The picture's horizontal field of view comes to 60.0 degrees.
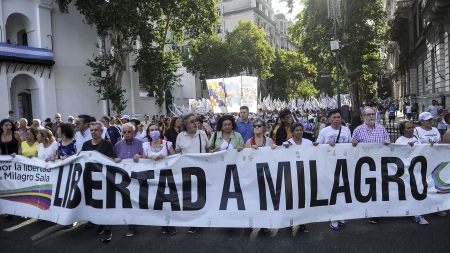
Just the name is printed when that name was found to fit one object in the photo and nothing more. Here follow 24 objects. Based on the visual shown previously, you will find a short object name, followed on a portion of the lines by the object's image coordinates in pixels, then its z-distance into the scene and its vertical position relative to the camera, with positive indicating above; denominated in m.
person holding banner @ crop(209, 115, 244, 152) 6.26 -0.46
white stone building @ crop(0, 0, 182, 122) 23.67 +3.64
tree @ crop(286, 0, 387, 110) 25.98 +5.05
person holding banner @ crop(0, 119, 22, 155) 7.60 -0.39
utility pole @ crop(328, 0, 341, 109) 17.02 +4.03
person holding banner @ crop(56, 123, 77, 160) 6.57 -0.43
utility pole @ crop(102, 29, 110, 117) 22.16 +2.83
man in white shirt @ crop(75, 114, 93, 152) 7.19 -0.26
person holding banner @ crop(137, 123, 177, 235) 5.93 -0.55
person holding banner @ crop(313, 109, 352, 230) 6.06 -0.46
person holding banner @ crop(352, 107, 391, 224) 5.86 -0.45
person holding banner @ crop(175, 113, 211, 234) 6.15 -0.46
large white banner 5.43 -1.13
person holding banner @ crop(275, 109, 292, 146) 7.11 -0.40
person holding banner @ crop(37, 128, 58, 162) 6.57 -0.47
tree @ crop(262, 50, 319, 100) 63.03 +4.54
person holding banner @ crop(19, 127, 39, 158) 6.88 -0.46
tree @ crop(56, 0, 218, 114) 23.30 +5.70
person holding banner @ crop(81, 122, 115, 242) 5.92 -0.46
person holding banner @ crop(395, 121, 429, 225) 6.14 -0.53
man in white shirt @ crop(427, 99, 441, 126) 17.95 -0.46
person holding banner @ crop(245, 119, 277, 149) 6.09 -0.48
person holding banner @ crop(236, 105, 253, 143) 8.48 -0.39
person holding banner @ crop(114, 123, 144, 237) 5.94 -0.50
